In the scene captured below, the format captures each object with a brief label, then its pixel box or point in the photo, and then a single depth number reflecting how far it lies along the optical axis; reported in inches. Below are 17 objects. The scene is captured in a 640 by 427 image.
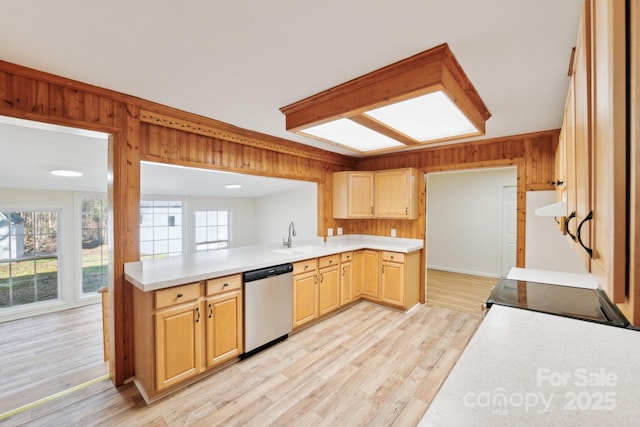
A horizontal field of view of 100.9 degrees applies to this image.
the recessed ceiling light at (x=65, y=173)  127.6
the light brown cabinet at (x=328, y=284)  131.3
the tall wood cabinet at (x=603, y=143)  18.8
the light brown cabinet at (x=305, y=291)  119.0
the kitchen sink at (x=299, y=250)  130.6
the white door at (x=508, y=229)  210.1
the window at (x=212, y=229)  231.8
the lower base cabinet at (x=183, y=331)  77.4
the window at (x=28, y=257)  156.1
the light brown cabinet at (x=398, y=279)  142.6
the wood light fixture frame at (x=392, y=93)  62.2
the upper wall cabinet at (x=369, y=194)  156.3
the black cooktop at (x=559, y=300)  57.1
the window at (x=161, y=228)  204.8
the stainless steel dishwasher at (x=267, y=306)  99.5
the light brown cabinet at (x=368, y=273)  152.7
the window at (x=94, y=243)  179.3
